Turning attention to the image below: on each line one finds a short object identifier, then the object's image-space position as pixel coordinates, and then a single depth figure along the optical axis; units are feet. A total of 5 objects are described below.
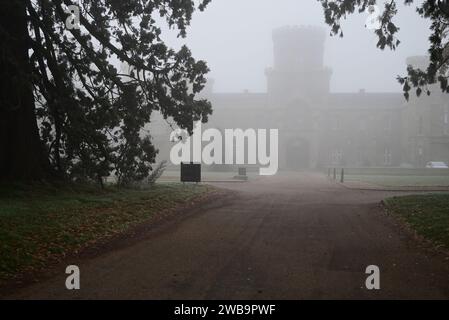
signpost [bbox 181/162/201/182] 73.41
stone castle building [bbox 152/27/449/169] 216.95
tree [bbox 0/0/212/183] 52.08
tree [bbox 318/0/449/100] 47.29
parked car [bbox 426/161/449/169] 205.87
